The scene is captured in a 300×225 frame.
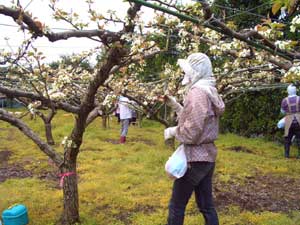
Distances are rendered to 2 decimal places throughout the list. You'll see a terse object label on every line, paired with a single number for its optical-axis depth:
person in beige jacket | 2.44
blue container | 3.32
